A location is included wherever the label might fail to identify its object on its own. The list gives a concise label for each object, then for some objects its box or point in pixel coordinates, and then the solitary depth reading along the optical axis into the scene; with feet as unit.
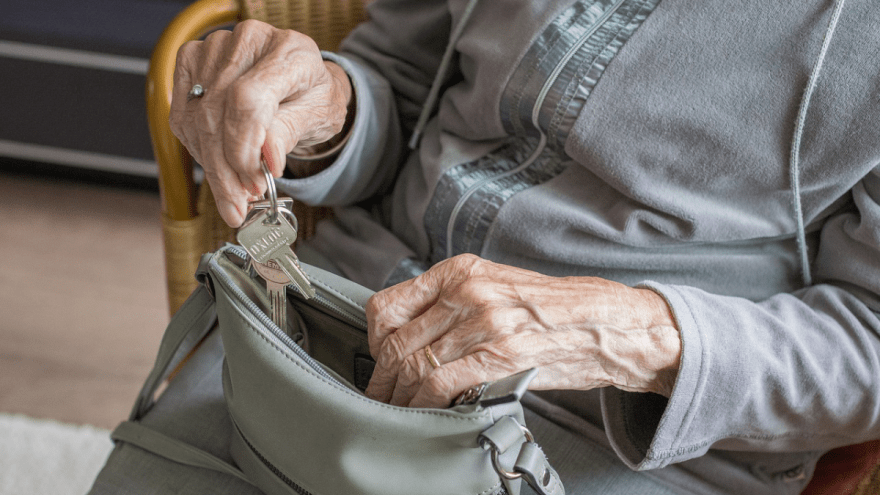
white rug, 3.89
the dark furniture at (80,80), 5.49
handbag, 1.59
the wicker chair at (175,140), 2.52
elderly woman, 1.87
